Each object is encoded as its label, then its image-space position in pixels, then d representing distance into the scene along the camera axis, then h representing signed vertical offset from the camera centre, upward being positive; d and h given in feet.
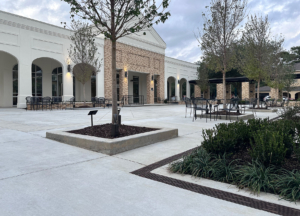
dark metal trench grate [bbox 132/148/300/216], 6.94 -3.33
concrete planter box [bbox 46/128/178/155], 13.65 -2.68
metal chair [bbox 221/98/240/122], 33.51 -0.63
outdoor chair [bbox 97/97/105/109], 61.17 -0.41
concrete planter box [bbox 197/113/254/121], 31.58 -2.47
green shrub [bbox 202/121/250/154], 11.00 -2.09
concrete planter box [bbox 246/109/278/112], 46.68 -2.30
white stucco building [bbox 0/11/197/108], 51.16 +10.33
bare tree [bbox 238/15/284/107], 50.44 +11.37
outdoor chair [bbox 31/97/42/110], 48.24 -0.68
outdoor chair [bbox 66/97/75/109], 55.69 -0.34
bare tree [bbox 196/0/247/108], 35.42 +10.49
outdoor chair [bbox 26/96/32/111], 48.33 -0.47
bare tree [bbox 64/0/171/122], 16.63 +6.47
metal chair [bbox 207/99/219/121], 31.70 -2.35
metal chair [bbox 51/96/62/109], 53.78 -0.57
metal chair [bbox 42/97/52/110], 49.77 -0.86
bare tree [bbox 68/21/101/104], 56.65 +11.37
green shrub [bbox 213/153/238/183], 9.33 -2.99
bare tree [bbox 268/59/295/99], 65.87 +7.34
